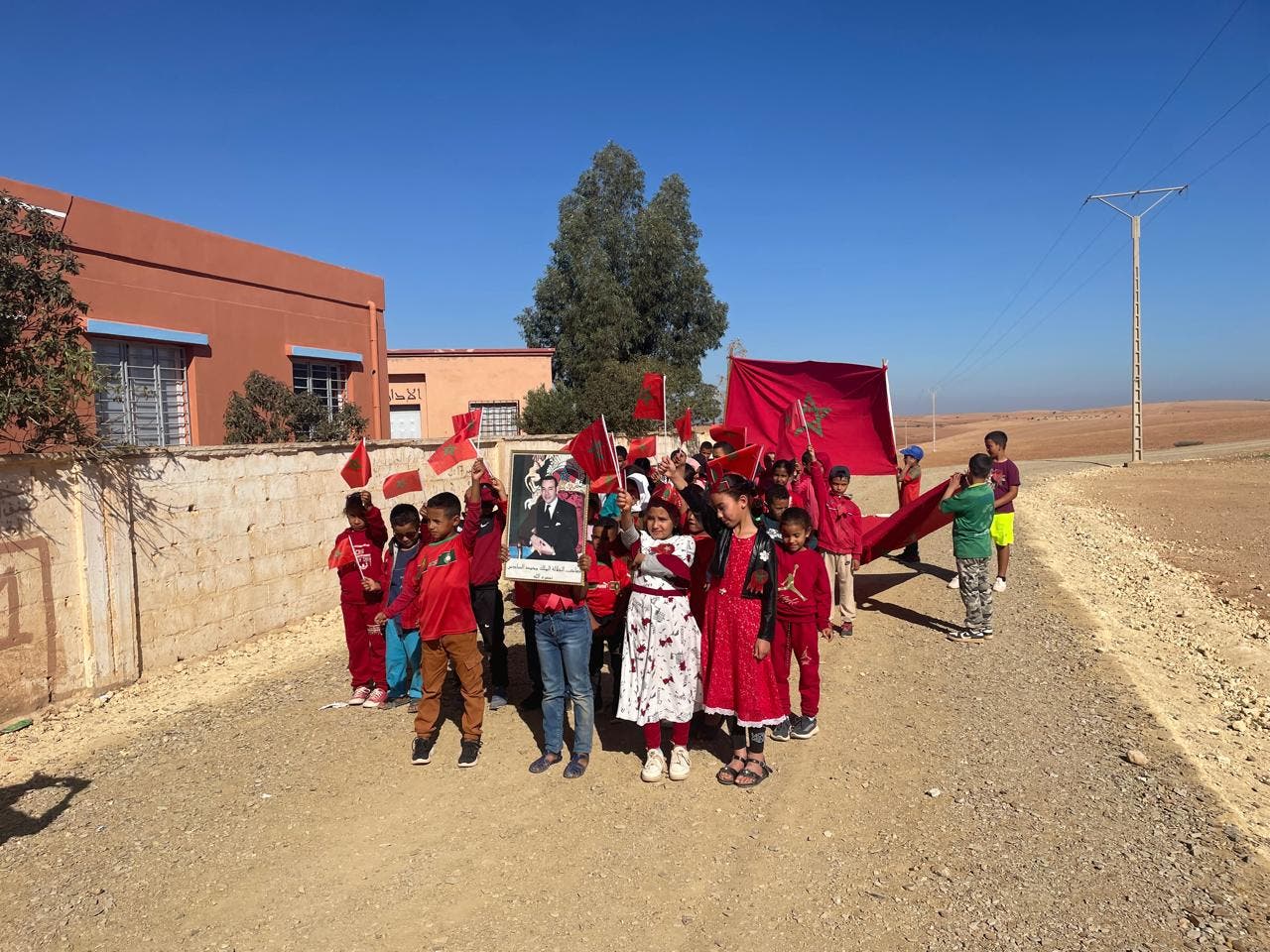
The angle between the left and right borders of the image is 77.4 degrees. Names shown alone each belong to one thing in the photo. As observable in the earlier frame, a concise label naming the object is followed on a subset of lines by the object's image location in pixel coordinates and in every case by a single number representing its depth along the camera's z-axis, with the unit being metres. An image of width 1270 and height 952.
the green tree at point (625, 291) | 30.59
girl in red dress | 4.48
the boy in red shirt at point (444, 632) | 4.86
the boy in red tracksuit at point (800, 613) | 4.99
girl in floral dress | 4.58
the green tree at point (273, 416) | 13.22
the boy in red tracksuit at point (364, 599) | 5.81
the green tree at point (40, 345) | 6.48
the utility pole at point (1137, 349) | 26.09
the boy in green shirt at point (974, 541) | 7.35
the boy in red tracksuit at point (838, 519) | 7.60
